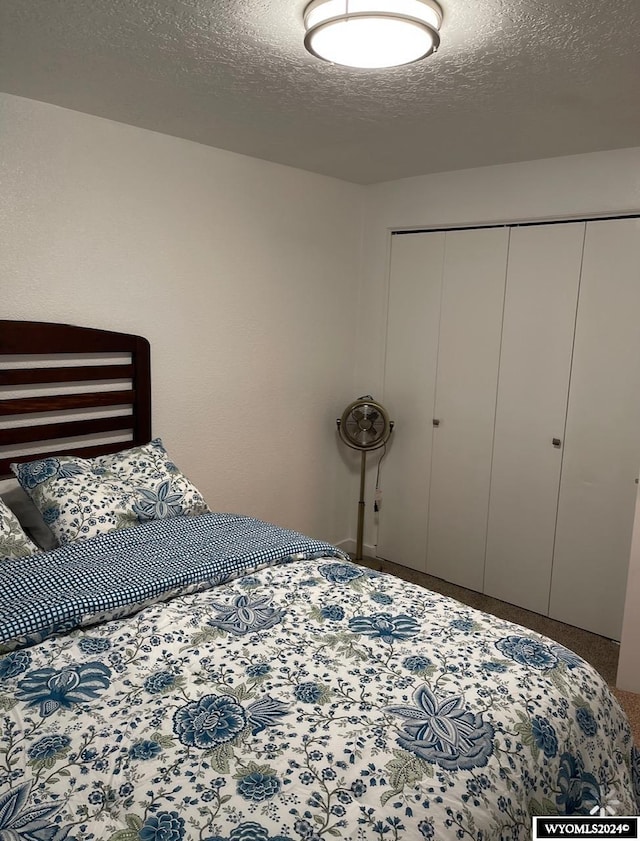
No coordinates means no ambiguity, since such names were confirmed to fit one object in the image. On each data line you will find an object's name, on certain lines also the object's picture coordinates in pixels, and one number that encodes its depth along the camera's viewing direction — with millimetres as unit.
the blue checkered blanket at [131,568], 1895
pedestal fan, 3947
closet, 3279
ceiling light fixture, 1761
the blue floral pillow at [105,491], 2494
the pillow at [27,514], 2703
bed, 1314
